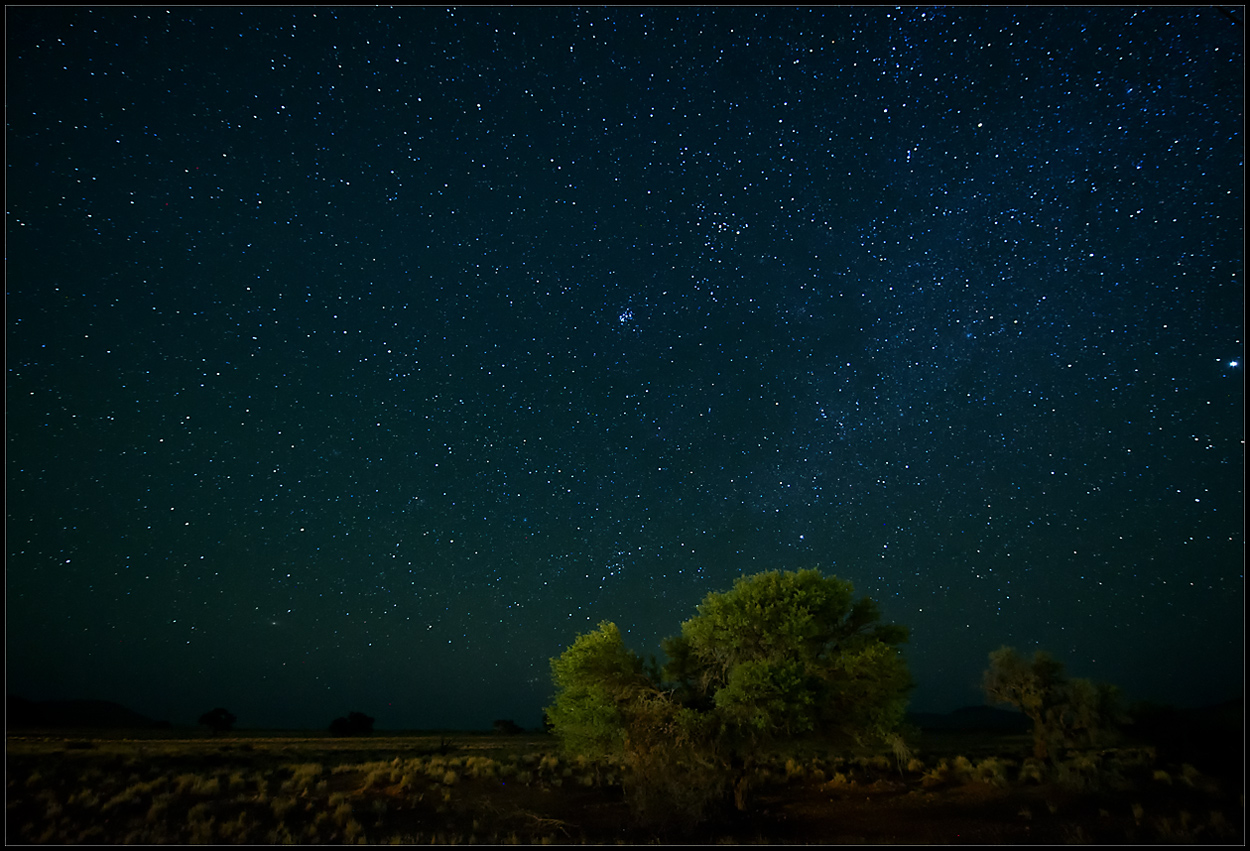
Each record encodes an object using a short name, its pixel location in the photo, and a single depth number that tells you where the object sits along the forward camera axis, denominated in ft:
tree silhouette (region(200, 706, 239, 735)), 186.60
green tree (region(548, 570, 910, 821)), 53.83
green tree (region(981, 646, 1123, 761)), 81.92
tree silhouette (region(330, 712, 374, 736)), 191.31
